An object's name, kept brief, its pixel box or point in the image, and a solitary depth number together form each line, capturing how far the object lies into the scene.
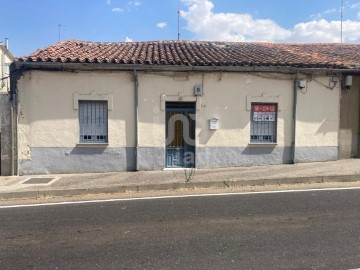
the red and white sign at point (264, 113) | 11.80
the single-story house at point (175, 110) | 10.98
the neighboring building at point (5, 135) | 10.81
